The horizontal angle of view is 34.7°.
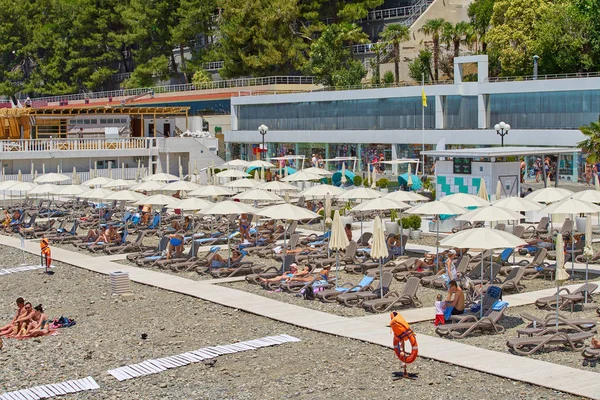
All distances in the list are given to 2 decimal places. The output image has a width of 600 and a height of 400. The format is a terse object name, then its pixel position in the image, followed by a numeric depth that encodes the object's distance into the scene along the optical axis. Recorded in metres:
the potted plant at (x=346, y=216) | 32.38
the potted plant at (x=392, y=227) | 30.83
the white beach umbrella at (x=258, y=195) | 31.26
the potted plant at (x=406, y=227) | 31.05
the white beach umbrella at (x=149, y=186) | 36.96
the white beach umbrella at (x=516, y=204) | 25.94
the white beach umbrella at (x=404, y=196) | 30.19
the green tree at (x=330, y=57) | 77.50
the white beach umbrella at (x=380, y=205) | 27.56
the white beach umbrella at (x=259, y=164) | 47.56
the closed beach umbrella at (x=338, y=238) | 22.58
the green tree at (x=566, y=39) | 59.53
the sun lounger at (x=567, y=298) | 19.61
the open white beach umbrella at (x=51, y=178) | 41.42
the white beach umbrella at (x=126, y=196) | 33.44
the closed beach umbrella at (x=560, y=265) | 17.53
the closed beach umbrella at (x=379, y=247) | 20.89
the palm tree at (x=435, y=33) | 69.12
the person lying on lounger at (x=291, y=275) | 23.12
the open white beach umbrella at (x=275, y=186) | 35.69
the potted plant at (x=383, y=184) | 45.00
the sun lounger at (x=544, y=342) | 16.23
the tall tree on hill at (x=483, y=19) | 70.56
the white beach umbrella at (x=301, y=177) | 39.72
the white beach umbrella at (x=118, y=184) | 38.19
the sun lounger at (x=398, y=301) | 20.00
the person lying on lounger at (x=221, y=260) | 25.55
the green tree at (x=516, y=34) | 62.66
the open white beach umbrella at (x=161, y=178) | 39.76
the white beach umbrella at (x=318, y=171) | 42.45
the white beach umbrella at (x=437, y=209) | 25.55
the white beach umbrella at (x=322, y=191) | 32.03
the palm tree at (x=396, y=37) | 72.69
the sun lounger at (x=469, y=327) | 17.53
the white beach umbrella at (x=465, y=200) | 27.20
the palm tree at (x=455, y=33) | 69.56
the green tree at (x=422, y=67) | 69.19
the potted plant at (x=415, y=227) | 31.07
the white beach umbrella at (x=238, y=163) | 48.26
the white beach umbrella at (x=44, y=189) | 37.95
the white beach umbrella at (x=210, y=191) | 31.52
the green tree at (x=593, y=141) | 34.59
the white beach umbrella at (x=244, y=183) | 37.44
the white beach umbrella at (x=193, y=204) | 29.48
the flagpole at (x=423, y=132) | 52.60
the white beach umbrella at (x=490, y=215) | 23.66
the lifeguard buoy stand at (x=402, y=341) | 15.02
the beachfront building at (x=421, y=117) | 47.72
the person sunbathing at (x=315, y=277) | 22.58
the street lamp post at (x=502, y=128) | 42.00
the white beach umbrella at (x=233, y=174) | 42.75
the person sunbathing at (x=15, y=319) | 19.09
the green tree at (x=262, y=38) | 82.94
